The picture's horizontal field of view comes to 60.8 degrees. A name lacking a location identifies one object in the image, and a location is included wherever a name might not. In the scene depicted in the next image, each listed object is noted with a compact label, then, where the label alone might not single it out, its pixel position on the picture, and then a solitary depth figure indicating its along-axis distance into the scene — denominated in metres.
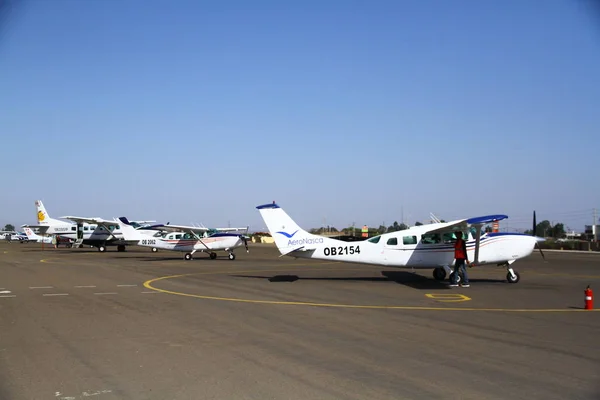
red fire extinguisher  13.54
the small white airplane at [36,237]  73.69
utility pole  89.12
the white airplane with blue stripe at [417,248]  20.80
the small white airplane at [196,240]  39.03
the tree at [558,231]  134.32
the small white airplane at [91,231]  52.34
